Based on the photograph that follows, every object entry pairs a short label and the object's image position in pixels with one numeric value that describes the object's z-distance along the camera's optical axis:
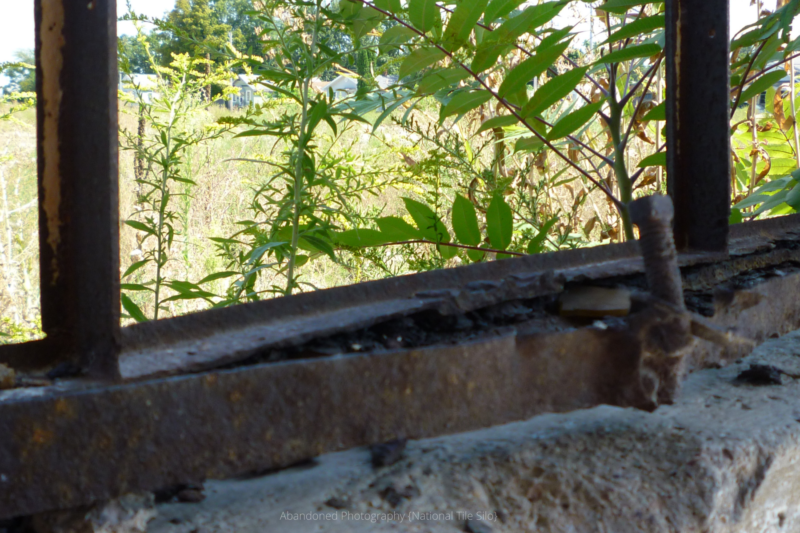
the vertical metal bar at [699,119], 0.79
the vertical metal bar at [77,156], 0.47
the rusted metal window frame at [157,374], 0.45
